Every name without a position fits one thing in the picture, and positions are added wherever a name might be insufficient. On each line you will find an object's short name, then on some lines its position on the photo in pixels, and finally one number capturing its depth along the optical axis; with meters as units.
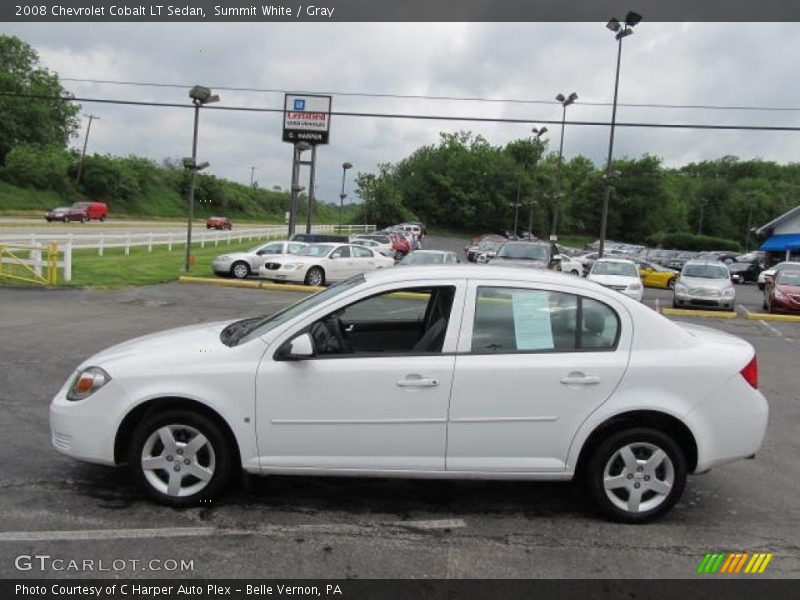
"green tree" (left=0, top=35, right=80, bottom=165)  72.81
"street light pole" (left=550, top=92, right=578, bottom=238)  41.39
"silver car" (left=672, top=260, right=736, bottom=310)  20.38
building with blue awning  55.47
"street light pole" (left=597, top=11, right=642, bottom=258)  28.20
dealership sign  36.06
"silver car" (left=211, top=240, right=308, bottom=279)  23.27
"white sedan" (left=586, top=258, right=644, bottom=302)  19.72
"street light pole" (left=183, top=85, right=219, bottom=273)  21.97
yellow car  32.94
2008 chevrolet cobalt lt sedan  4.23
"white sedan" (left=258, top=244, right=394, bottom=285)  22.69
